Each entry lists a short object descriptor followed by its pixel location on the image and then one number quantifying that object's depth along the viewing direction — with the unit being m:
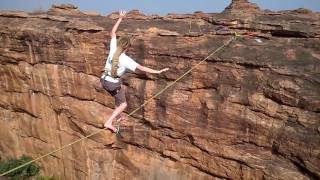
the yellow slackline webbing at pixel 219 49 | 13.76
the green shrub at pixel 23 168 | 22.95
